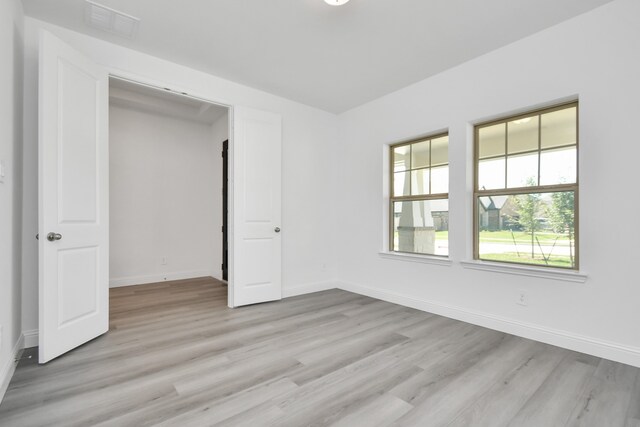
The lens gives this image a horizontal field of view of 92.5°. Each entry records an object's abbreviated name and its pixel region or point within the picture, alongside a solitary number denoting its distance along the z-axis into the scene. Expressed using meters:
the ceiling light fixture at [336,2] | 2.30
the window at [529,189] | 2.71
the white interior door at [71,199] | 2.28
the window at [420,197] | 3.65
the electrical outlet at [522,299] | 2.81
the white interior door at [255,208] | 3.76
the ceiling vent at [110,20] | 2.52
